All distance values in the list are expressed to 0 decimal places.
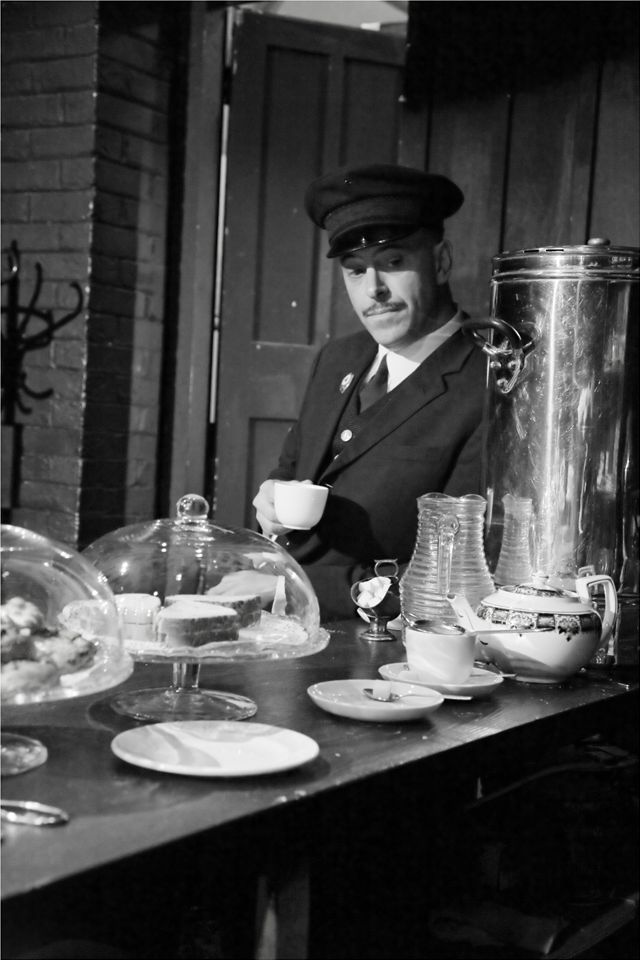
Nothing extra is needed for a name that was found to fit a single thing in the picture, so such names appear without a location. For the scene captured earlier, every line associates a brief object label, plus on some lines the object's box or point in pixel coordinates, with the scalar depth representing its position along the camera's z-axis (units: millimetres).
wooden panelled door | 3443
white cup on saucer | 1342
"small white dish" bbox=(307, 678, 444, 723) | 1212
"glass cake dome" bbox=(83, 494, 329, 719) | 1184
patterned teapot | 1460
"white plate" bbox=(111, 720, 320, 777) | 1001
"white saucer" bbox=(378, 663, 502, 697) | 1356
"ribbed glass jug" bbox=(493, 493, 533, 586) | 1699
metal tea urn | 1669
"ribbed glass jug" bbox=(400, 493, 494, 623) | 1601
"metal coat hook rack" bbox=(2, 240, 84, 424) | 3354
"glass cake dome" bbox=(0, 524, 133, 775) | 1014
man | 2223
